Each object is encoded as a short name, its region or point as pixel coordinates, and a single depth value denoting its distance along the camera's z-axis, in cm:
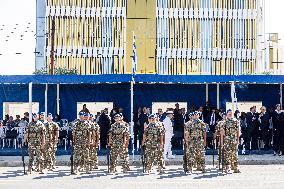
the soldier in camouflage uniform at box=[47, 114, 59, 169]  1989
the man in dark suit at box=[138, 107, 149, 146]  2562
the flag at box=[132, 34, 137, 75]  2378
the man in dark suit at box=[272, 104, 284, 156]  2403
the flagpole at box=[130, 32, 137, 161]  2377
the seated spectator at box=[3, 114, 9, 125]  2823
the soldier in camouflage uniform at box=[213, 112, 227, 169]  1885
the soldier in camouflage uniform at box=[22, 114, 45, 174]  1906
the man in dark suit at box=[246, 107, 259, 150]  2562
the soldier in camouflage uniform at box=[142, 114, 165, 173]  1903
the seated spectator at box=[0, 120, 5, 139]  2611
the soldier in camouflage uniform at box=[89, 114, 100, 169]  1886
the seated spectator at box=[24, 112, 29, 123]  2775
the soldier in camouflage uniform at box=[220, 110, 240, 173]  1872
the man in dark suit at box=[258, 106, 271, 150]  2525
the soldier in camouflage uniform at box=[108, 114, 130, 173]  1900
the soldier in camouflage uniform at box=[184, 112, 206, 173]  1898
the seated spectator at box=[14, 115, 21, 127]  2750
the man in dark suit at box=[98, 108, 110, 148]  2605
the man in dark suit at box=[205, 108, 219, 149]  2579
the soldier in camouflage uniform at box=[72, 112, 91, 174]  1870
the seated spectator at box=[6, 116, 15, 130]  2746
